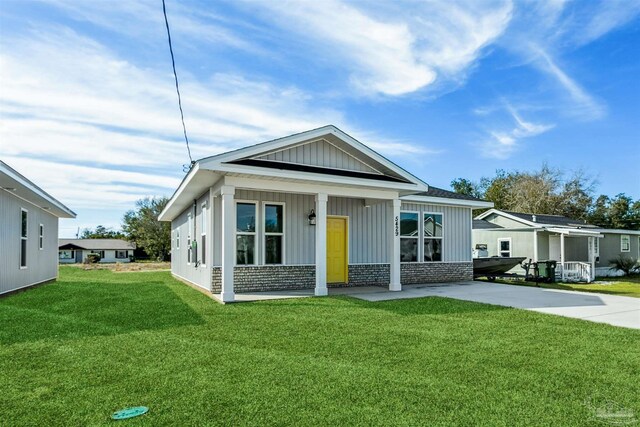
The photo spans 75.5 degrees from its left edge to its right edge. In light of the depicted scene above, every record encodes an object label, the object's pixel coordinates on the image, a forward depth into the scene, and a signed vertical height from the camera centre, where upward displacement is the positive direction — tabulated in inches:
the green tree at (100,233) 3059.5 -27.7
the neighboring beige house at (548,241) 736.3 -23.9
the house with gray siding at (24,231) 415.5 -1.4
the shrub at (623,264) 902.4 -77.6
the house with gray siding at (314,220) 363.3 +10.7
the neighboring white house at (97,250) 2268.7 -113.8
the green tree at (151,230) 1910.7 -2.5
